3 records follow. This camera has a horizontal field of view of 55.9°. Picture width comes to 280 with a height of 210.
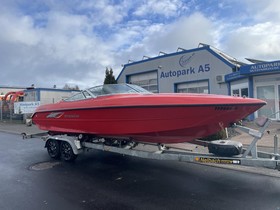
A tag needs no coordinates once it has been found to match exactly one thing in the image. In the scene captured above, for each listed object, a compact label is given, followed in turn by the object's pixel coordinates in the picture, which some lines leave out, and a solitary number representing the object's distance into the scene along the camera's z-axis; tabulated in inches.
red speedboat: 195.6
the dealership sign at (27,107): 781.9
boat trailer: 179.6
